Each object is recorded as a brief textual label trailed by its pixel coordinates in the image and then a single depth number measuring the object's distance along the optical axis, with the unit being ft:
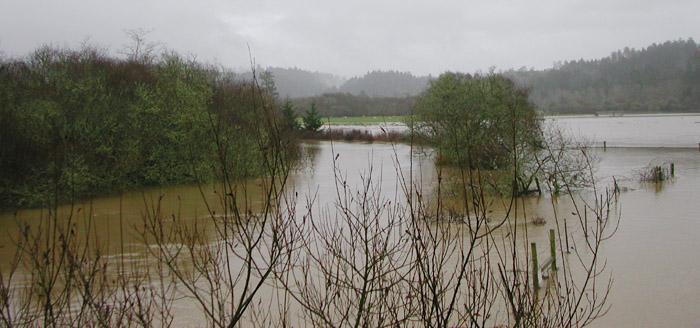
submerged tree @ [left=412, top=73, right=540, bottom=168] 91.35
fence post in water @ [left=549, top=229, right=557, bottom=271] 41.48
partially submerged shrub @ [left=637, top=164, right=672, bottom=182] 98.17
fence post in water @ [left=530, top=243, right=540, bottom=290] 36.18
